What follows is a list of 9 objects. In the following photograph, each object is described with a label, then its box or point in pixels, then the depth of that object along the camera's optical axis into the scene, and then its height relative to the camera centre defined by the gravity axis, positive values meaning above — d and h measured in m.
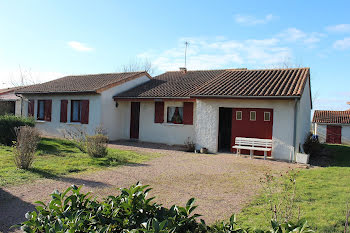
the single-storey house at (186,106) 12.39 +0.81
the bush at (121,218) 2.90 -1.11
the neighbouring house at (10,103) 23.38 +0.99
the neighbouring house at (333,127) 31.52 -0.16
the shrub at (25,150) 8.45 -1.04
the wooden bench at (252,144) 12.38 -0.95
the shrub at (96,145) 11.09 -1.08
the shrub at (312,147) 14.61 -1.13
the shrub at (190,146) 14.41 -1.28
